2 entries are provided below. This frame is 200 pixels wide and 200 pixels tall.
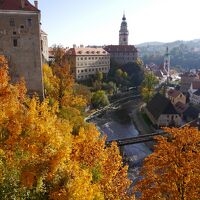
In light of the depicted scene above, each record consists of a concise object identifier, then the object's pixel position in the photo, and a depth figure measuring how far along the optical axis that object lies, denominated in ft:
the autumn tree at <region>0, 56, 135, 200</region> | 39.40
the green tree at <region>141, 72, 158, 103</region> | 206.18
